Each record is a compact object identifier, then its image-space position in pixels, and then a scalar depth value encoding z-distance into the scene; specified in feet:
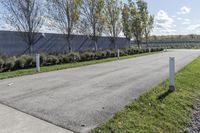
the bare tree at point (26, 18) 43.51
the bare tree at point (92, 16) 61.53
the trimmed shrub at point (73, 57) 42.51
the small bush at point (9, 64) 30.92
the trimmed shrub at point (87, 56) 46.21
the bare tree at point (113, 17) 69.71
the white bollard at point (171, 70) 16.39
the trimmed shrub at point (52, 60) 37.36
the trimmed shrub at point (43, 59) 36.37
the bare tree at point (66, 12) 53.23
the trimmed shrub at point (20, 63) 32.48
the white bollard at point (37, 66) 28.32
